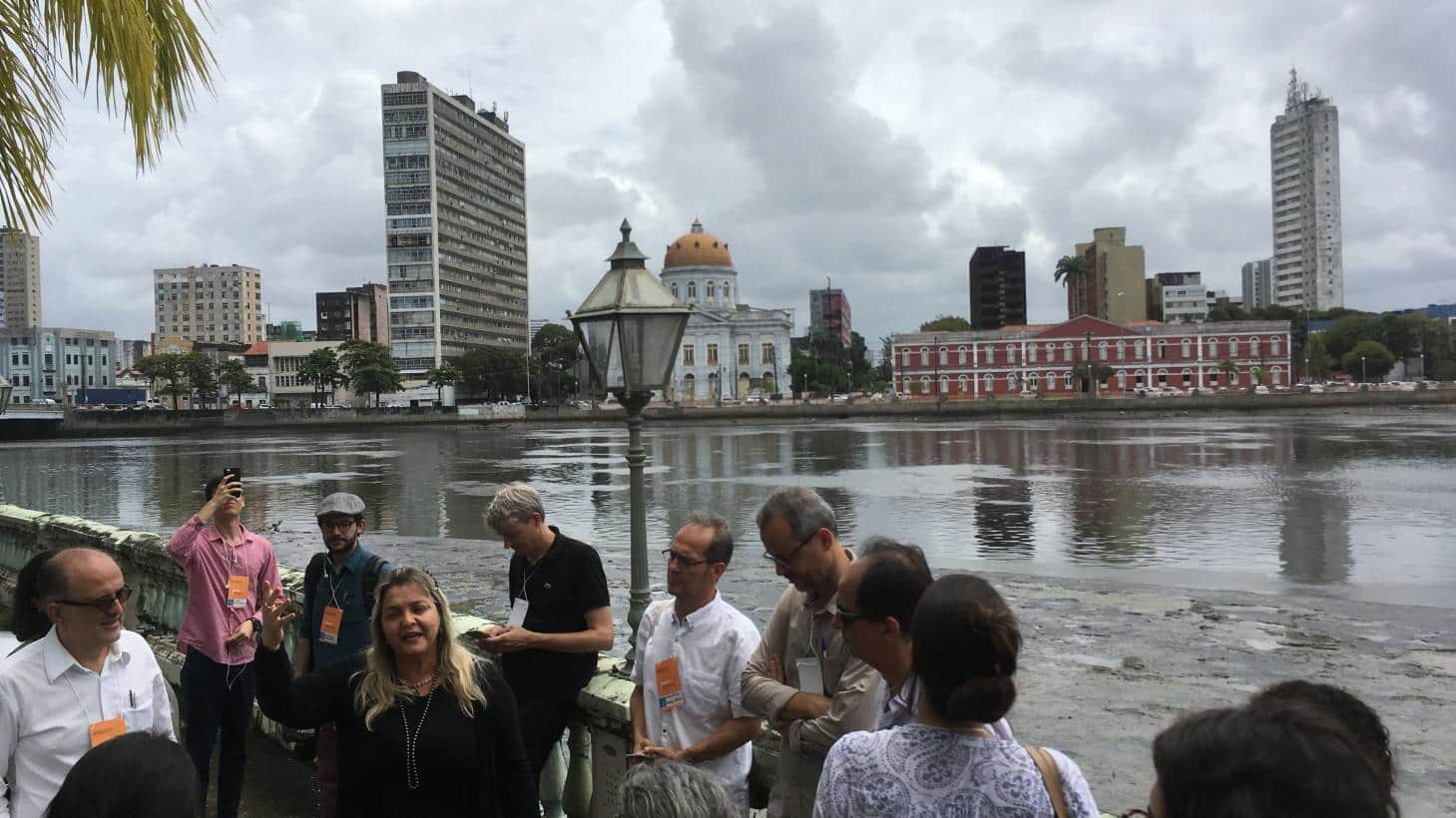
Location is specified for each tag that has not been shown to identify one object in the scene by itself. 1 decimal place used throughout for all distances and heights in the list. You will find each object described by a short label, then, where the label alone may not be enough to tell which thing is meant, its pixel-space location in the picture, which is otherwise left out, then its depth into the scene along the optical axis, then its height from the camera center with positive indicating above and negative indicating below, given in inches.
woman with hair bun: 73.1 -25.8
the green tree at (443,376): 3895.2 +114.2
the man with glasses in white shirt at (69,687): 104.6 -30.0
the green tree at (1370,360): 3878.0 +108.0
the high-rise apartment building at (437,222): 4626.0 +876.5
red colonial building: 3818.9 +143.2
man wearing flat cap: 162.2 -30.5
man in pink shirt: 165.8 -37.1
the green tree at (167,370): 3745.1 +152.8
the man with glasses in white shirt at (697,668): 123.7 -33.4
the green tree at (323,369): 3774.6 +145.2
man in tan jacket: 104.2 -29.2
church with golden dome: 4328.2 +291.4
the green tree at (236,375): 4033.0 +137.2
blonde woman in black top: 105.2 -33.2
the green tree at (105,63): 115.6 +42.3
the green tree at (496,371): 4293.8 +144.0
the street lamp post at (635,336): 192.9 +13.0
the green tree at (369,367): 3698.3 +148.8
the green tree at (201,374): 3835.1 +137.4
